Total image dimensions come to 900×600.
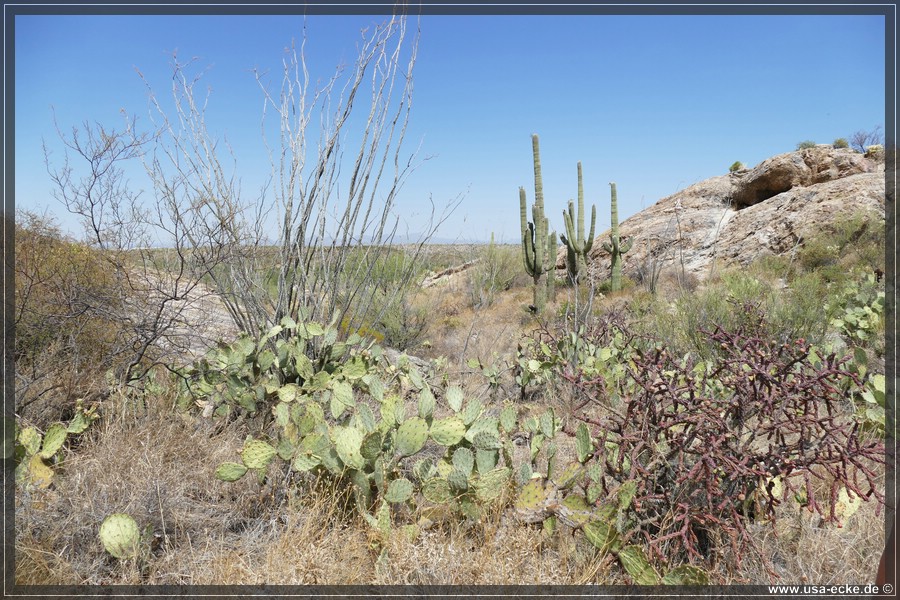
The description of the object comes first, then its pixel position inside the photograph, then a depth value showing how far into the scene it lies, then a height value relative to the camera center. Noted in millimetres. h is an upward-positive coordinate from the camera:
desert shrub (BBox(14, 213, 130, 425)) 2877 -266
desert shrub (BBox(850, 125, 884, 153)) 20694 +6458
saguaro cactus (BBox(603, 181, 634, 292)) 13023 +999
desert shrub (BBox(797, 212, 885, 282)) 8984 +985
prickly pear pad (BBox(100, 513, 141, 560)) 1812 -830
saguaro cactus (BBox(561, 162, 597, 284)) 11973 +1334
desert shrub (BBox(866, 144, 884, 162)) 13711 +3984
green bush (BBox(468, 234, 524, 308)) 14060 +1004
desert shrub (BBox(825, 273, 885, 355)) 4324 -208
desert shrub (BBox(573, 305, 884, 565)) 1710 -560
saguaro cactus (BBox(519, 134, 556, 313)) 11312 +1304
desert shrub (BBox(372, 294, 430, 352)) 7426 -425
